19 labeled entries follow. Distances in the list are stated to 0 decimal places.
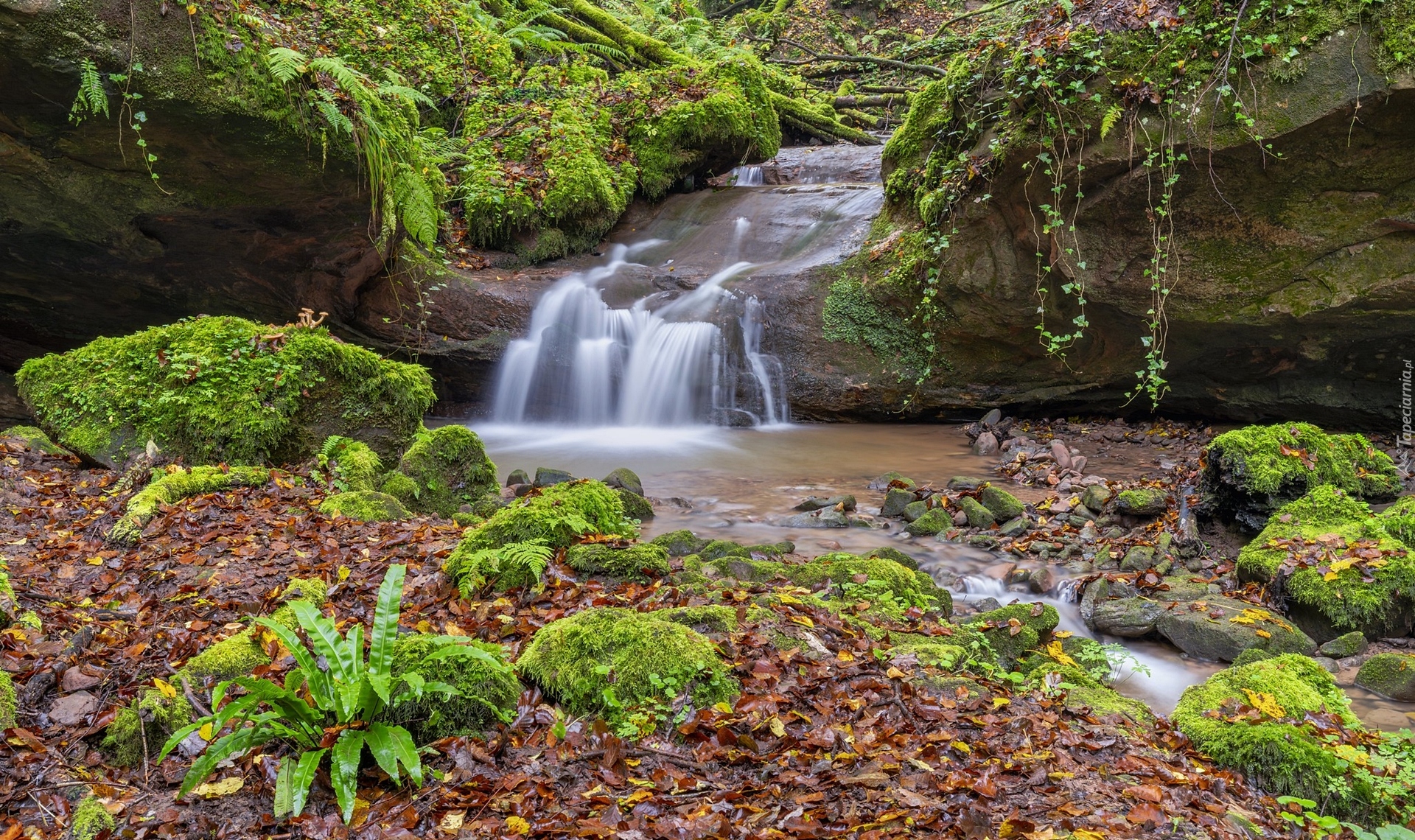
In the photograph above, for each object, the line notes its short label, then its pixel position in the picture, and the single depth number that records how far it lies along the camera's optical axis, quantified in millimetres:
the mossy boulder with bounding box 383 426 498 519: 6582
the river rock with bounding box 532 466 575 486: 7812
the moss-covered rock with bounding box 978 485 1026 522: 7008
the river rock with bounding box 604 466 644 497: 7762
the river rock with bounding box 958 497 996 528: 6914
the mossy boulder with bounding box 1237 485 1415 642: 4785
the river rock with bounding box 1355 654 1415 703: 4129
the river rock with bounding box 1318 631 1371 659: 4648
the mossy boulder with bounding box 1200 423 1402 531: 6086
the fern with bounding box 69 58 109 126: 6164
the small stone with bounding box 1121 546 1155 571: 5840
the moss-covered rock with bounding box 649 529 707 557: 5652
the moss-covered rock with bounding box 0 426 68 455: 6504
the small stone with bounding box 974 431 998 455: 9852
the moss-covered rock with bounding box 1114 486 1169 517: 6855
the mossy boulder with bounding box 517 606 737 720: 3025
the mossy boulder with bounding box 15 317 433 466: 6332
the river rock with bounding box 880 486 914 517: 7371
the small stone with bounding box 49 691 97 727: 2876
